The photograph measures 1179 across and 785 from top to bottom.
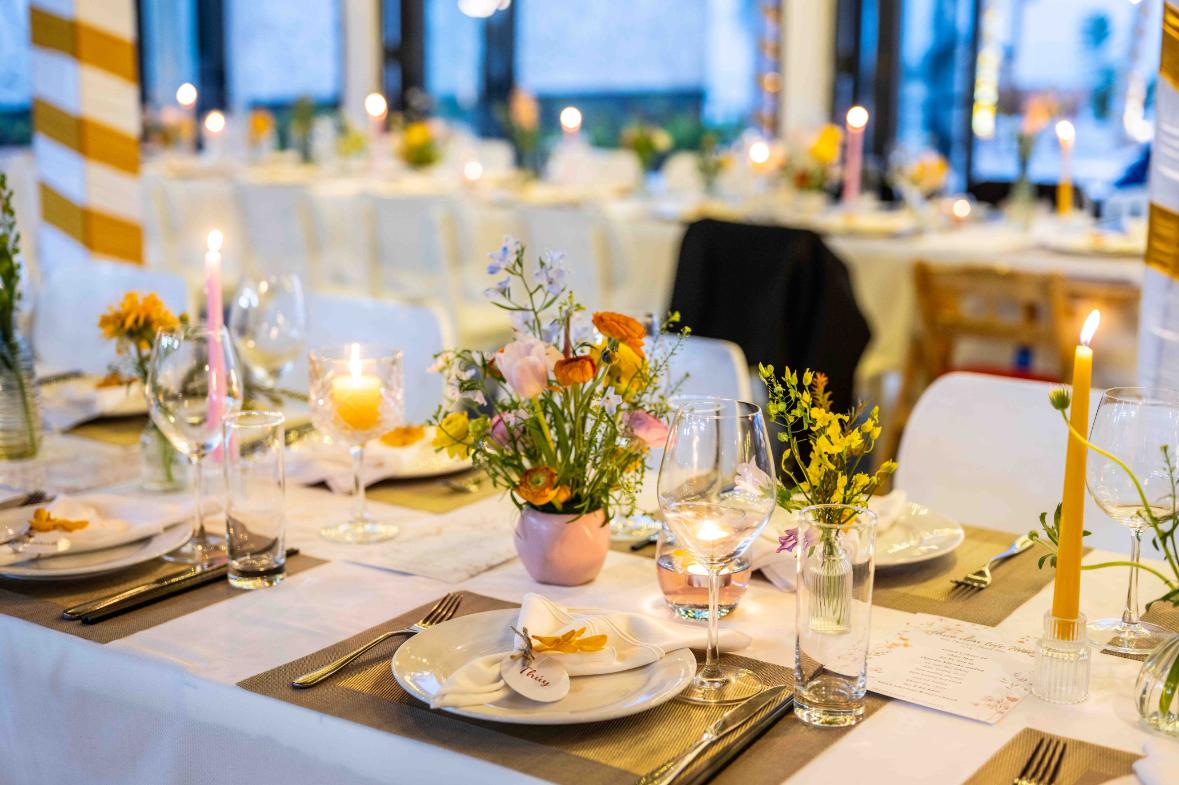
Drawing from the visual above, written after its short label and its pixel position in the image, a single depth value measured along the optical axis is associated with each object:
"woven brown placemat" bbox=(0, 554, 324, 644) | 1.39
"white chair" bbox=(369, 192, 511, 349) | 5.21
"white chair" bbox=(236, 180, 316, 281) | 5.74
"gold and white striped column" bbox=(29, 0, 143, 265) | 3.81
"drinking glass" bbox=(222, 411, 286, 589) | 1.53
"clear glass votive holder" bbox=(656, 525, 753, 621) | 1.44
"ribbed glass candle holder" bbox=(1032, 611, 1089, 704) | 1.23
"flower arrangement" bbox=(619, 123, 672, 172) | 5.98
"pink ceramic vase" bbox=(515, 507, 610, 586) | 1.50
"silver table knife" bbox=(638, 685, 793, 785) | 1.06
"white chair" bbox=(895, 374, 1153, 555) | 2.03
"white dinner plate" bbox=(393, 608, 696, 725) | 1.14
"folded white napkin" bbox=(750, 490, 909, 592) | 1.54
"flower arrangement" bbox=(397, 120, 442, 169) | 6.70
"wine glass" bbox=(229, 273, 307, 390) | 2.34
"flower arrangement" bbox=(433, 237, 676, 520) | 1.42
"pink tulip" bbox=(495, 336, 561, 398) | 1.41
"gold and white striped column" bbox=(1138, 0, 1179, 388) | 2.17
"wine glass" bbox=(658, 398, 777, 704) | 1.22
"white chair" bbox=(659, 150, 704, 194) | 6.02
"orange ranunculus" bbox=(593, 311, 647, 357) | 1.38
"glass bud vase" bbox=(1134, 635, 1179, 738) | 1.16
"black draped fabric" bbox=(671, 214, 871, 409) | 3.56
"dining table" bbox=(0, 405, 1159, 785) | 1.12
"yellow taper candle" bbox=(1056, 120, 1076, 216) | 4.53
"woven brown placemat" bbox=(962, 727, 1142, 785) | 1.09
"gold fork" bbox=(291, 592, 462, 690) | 1.25
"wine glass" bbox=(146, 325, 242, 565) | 1.63
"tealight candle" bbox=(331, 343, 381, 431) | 1.68
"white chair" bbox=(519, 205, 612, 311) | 4.88
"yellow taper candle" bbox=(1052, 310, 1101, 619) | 1.20
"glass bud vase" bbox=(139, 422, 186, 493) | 1.90
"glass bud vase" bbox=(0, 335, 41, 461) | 1.95
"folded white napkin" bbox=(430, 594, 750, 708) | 1.19
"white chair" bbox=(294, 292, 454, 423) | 2.66
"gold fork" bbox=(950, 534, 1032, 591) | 1.54
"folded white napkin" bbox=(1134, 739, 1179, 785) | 1.06
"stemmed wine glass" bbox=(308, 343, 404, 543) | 1.69
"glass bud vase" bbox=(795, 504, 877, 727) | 1.19
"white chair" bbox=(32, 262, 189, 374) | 3.18
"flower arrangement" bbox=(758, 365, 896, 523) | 1.26
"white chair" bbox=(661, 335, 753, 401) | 2.38
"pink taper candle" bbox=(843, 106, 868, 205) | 4.74
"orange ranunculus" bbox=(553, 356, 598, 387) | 1.40
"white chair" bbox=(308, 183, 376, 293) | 5.52
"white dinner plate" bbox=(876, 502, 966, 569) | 1.58
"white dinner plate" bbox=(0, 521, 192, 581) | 1.51
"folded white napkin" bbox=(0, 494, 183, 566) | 1.58
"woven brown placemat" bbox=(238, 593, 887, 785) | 1.09
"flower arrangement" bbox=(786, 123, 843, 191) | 5.10
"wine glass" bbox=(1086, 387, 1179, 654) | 1.27
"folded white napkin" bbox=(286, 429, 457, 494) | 1.91
